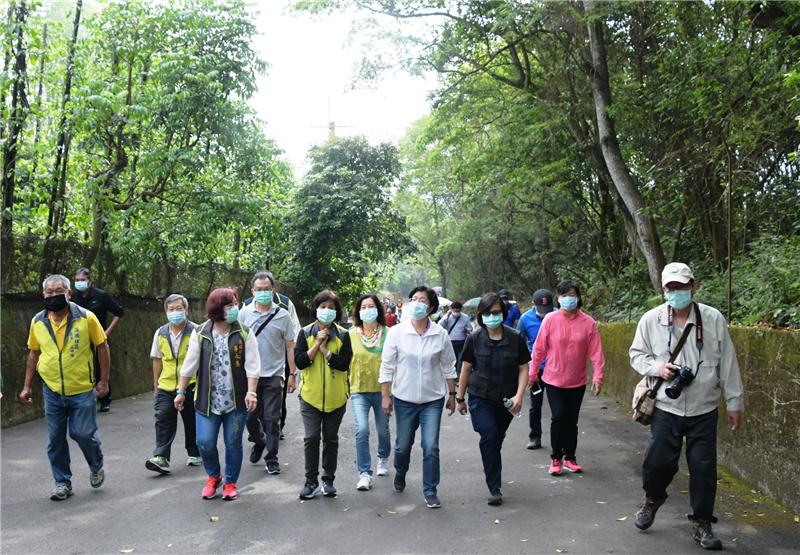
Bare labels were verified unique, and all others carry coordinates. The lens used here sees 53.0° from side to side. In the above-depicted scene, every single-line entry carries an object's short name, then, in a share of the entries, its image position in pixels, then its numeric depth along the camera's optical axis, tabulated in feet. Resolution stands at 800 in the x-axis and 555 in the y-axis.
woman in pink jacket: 25.67
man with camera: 18.24
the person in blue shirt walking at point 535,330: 30.58
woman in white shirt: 22.48
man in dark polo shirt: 36.32
